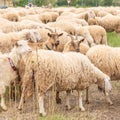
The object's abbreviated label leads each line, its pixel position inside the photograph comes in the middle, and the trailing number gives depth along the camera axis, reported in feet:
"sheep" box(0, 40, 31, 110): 25.55
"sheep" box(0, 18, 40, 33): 43.12
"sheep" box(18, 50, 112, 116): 23.43
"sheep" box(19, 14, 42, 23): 60.44
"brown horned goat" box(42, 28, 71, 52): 32.30
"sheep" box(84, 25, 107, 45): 45.62
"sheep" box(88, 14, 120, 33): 69.15
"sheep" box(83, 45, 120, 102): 27.17
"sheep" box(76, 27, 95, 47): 42.75
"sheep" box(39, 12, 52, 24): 72.59
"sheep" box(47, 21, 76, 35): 44.09
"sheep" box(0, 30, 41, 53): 33.88
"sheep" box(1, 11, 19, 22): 63.57
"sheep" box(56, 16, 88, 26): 55.06
